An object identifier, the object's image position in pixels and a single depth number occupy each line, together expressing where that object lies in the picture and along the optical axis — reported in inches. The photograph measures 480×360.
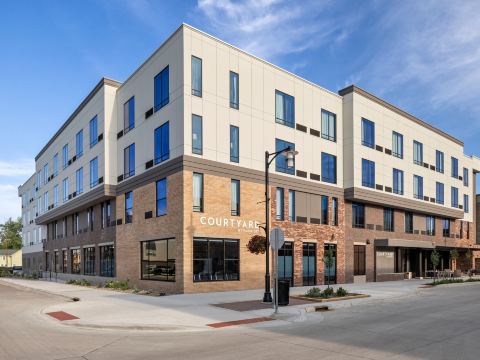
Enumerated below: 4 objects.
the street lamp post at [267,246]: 697.0
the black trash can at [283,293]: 711.1
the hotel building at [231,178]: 992.9
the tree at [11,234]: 5447.8
